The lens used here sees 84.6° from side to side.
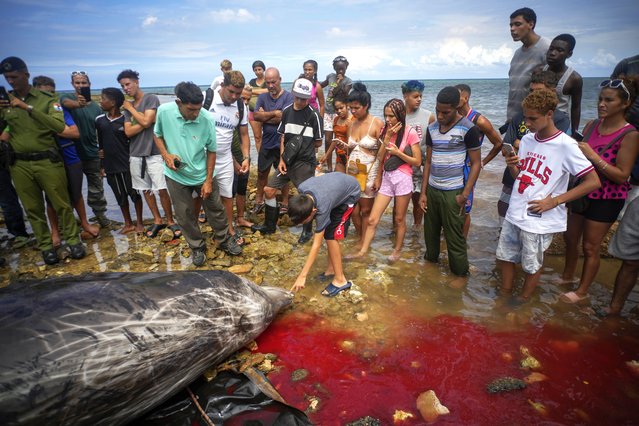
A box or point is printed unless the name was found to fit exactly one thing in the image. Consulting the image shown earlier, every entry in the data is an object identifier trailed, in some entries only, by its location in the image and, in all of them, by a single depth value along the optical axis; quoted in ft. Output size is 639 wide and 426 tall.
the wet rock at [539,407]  8.49
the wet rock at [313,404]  8.77
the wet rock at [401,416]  8.38
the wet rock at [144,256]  16.29
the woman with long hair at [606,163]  10.13
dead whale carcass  7.16
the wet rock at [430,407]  8.44
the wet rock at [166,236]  17.80
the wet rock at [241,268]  14.98
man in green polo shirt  13.41
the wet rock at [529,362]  9.81
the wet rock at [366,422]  8.18
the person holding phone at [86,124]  17.75
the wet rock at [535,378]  9.39
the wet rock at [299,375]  9.70
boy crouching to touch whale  10.77
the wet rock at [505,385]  9.05
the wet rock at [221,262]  15.57
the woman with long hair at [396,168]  13.57
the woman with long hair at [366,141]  14.62
